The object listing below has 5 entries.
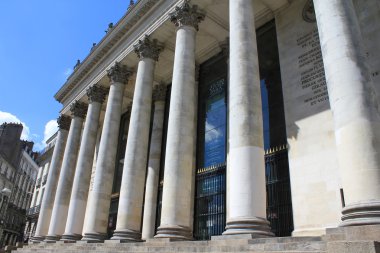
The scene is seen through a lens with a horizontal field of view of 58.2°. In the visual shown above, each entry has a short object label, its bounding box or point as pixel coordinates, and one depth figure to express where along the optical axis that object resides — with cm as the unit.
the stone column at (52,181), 2820
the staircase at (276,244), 693
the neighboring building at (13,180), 5997
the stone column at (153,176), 2214
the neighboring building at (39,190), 4738
